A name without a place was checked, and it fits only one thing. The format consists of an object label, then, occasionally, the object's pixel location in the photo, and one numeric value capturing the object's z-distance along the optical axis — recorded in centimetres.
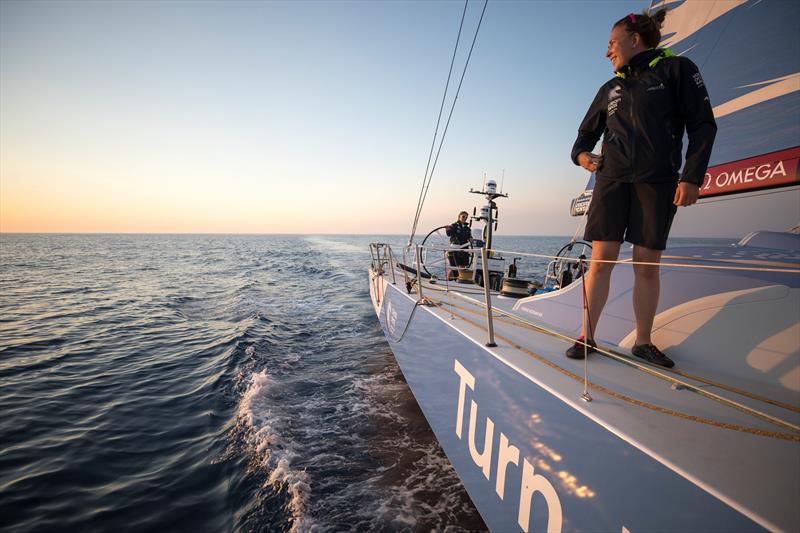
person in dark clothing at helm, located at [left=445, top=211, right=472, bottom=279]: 607
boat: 94
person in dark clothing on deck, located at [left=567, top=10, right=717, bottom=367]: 142
